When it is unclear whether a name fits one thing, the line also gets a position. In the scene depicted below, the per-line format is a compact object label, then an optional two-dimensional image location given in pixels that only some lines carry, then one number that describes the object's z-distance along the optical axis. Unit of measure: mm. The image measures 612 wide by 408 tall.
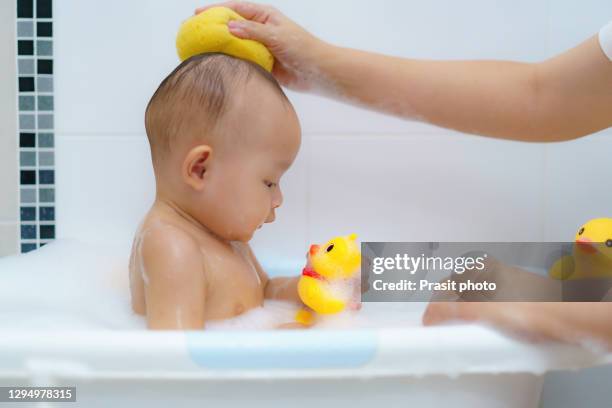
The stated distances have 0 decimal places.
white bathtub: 632
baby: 960
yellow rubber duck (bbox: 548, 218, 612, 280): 1104
